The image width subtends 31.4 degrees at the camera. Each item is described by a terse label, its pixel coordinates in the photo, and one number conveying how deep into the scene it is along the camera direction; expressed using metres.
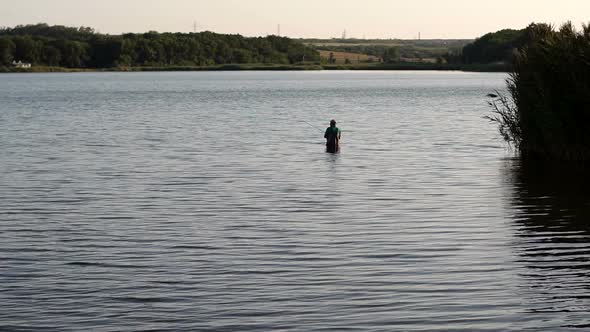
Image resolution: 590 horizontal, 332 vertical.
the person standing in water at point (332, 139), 34.28
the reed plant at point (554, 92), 28.09
